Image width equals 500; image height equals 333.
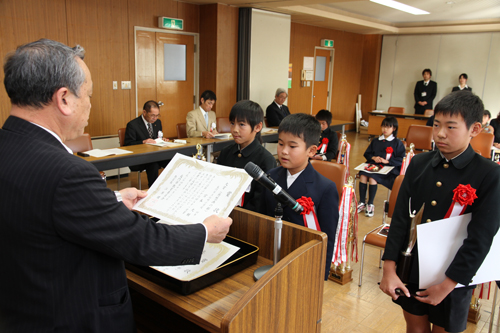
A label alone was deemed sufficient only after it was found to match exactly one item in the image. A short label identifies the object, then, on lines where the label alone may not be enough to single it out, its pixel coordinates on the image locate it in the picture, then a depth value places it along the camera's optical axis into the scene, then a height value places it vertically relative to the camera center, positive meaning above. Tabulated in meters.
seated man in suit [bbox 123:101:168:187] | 4.84 -0.57
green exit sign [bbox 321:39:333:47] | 9.88 +1.30
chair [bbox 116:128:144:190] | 4.92 -0.63
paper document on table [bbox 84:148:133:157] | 3.98 -0.70
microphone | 1.14 -0.28
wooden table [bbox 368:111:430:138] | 9.37 -0.62
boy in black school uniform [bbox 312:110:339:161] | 4.91 -0.58
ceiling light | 7.55 +1.86
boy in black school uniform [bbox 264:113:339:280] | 1.75 -0.40
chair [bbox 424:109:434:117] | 9.30 -0.37
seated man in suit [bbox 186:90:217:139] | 5.42 -0.43
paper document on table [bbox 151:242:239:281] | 1.15 -0.55
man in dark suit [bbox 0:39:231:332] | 0.86 -0.30
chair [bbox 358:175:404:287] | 2.73 -1.01
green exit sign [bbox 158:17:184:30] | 6.08 +1.03
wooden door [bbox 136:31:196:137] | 6.07 +0.11
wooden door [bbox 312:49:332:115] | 10.05 +0.33
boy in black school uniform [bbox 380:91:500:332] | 1.38 -0.41
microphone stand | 1.20 -0.45
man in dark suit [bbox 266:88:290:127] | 7.04 -0.34
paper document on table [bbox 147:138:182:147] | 4.63 -0.68
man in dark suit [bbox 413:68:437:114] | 10.36 +0.11
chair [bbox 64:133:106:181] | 4.20 -0.65
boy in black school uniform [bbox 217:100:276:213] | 2.43 -0.33
